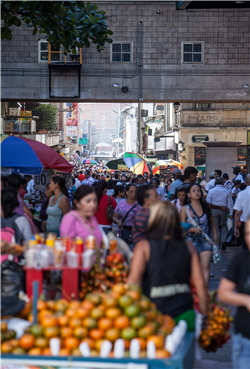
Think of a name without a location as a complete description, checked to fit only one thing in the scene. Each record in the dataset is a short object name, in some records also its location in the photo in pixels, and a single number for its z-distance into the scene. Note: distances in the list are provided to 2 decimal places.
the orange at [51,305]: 7.42
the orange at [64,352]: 6.43
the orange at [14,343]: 6.69
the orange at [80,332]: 6.62
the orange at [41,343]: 6.60
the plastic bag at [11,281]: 8.76
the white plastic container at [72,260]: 8.35
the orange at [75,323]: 6.71
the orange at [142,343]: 6.35
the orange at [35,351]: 6.51
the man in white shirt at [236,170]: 32.22
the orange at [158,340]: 6.29
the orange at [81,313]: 6.85
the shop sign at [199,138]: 76.13
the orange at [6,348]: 6.52
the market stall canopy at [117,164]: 48.61
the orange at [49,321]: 6.80
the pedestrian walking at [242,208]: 17.77
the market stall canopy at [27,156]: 18.55
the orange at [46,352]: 6.51
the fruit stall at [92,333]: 6.22
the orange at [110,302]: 6.87
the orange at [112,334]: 6.48
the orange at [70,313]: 6.90
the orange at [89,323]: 6.69
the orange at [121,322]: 6.60
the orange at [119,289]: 7.14
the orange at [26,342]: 6.61
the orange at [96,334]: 6.56
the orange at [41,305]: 7.43
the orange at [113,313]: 6.74
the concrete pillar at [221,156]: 38.08
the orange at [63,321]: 6.83
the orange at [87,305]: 6.99
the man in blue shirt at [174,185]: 23.30
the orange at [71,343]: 6.47
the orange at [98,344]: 6.42
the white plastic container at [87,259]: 8.32
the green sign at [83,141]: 184.40
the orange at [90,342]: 6.49
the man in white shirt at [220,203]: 23.27
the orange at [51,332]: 6.67
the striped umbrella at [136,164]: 41.53
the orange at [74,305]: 7.06
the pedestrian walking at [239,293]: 6.88
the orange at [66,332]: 6.67
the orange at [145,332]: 6.46
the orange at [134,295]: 6.97
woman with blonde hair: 7.50
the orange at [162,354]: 6.18
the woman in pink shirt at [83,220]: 9.92
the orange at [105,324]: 6.64
